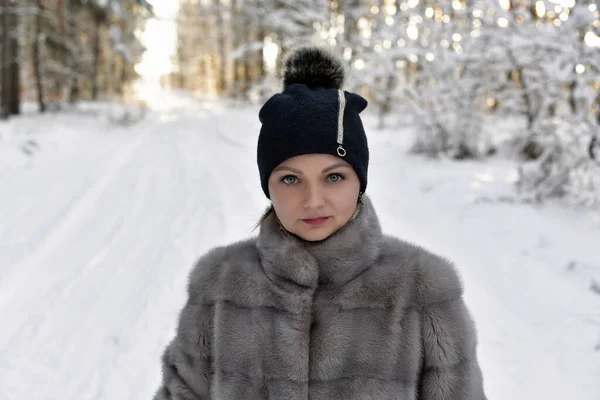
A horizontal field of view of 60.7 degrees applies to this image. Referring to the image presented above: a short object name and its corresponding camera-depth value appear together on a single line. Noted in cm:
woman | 147
